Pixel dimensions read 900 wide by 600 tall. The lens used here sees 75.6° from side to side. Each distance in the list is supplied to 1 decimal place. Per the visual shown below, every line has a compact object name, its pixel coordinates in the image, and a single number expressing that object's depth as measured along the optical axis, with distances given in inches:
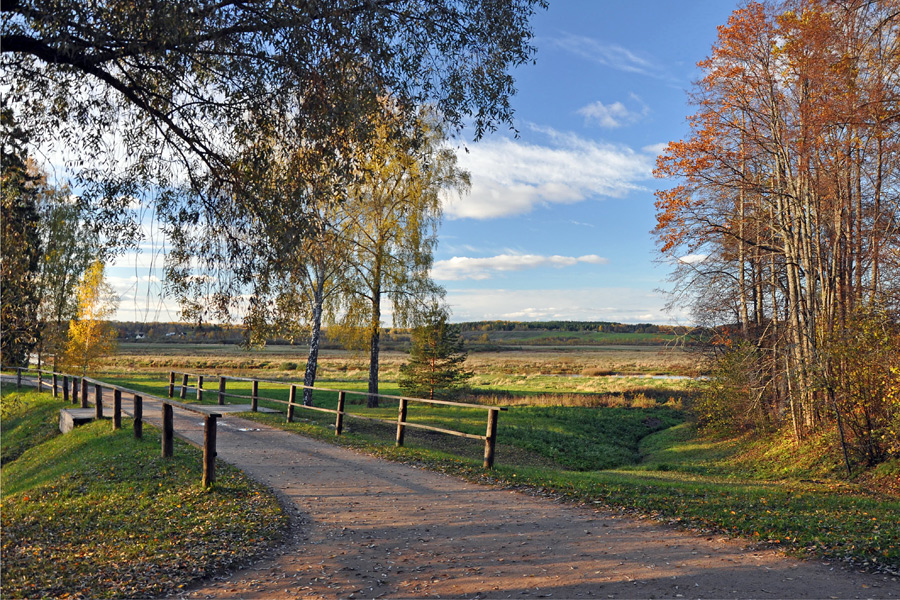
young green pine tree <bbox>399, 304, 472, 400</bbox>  1015.6
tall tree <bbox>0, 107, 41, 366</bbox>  296.7
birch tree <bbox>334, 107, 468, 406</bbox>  928.9
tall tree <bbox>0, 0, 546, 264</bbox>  248.8
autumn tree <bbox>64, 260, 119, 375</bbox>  1240.8
